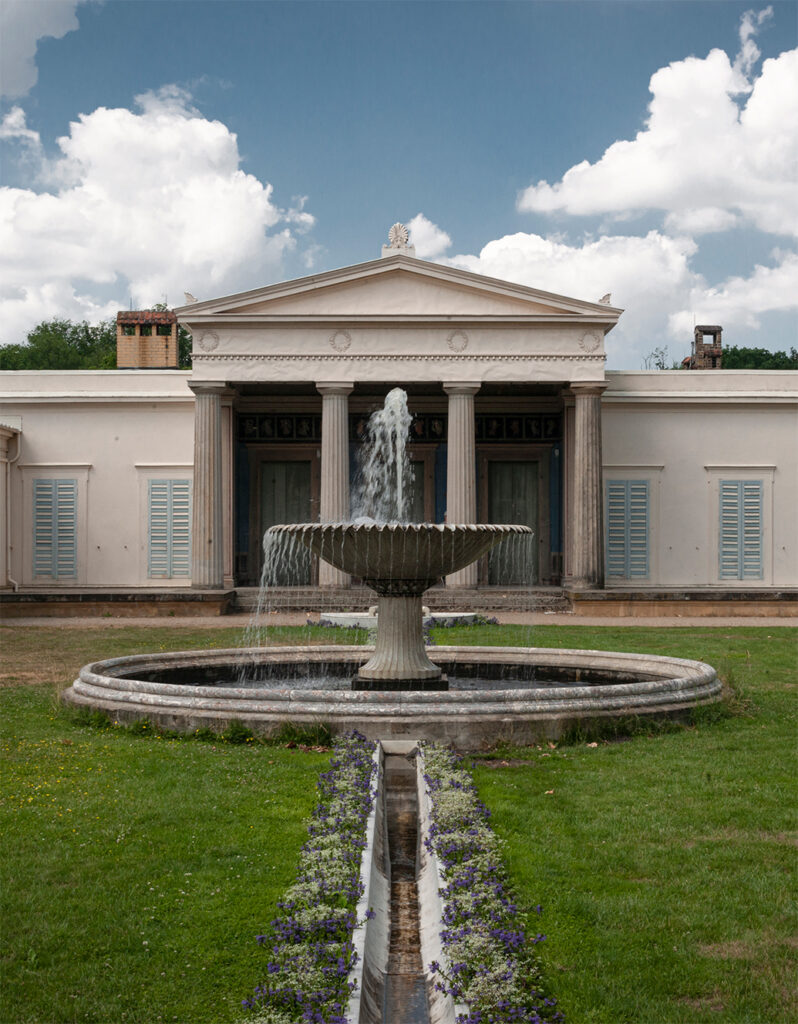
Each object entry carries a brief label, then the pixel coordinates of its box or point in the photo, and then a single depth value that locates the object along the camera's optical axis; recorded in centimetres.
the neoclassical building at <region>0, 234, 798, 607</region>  2192
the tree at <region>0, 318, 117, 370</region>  5453
